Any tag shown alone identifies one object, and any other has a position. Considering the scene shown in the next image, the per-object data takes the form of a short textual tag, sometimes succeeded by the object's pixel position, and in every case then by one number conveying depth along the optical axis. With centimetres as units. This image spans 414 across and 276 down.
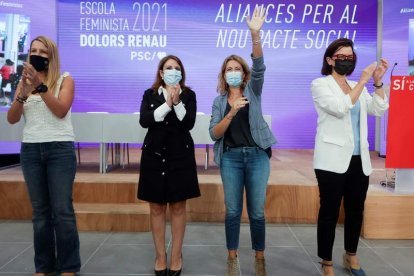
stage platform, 331
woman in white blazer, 228
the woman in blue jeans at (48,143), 224
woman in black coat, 243
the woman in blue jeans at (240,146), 239
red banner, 319
